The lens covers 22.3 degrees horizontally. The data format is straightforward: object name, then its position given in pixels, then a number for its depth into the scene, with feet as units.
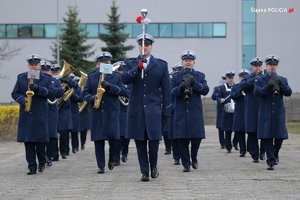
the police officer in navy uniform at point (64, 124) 58.90
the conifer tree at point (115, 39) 149.28
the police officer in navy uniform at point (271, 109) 45.75
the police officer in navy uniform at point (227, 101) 65.41
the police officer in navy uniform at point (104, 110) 45.18
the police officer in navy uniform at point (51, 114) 50.26
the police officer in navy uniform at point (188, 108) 45.34
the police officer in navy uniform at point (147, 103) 39.86
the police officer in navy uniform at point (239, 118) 58.80
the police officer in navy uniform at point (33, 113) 44.83
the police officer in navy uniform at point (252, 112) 52.80
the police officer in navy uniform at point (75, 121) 63.44
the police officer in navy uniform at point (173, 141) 49.67
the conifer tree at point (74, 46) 146.82
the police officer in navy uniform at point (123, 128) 55.06
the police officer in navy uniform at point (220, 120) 70.59
